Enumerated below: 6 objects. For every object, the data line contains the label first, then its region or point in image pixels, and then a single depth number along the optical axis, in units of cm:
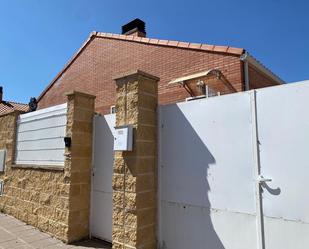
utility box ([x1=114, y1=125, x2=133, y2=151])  396
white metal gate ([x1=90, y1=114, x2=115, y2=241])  498
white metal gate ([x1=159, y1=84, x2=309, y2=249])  293
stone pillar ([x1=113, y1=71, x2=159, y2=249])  391
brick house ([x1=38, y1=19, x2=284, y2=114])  706
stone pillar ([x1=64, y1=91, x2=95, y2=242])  506
